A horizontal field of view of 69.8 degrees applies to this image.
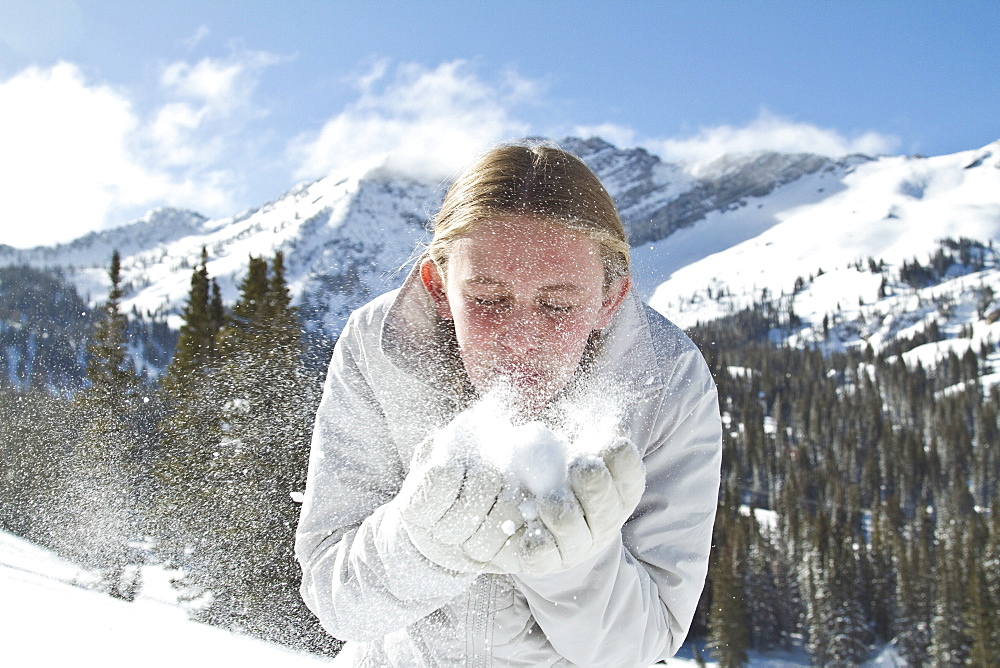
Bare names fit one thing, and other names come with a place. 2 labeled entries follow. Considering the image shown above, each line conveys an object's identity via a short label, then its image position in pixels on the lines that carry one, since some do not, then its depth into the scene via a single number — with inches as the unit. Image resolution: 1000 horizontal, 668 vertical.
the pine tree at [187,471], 427.2
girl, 65.4
